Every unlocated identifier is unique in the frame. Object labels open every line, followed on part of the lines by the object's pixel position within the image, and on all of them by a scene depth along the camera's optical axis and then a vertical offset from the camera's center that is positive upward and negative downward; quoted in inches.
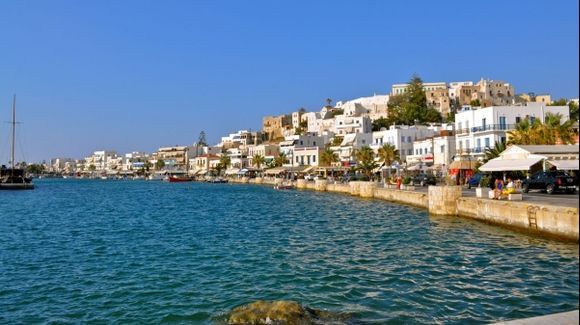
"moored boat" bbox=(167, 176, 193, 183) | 5999.0 -16.7
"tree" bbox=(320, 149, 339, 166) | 3774.6 +129.4
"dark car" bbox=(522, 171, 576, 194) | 1194.0 -39.2
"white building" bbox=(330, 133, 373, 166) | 3648.6 +214.5
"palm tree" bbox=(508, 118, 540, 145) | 1740.9 +128.0
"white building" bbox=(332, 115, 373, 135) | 4404.5 +451.6
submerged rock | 394.3 -119.3
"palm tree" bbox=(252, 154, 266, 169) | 5236.2 +168.6
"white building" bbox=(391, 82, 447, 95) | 6181.1 +1122.6
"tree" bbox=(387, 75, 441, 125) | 4581.7 +650.2
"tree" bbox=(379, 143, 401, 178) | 2859.3 +106.1
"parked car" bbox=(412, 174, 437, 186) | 2049.7 -41.4
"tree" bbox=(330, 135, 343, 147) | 4224.9 +286.3
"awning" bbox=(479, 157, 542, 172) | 1325.0 +11.7
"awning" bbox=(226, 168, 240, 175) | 5606.3 +60.7
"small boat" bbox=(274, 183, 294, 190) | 3284.9 -80.7
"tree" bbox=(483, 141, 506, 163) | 1808.2 +67.4
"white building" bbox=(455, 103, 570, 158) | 2159.2 +220.4
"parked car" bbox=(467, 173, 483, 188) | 1658.3 -38.6
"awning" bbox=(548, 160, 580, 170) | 1199.6 +6.5
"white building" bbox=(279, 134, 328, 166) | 4591.5 +303.2
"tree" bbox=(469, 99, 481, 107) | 4890.8 +707.6
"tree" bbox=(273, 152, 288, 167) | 4703.7 +147.3
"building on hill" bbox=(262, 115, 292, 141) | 7089.1 +742.1
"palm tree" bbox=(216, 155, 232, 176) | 6063.0 +181.8
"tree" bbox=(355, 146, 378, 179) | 3046.3 +75.2
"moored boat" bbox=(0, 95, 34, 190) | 3683.6 +25.7
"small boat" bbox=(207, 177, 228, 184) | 5206.7 -40.2
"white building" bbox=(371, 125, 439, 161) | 3117.4 +232.4
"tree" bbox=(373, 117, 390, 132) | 4717.3 +490.1
